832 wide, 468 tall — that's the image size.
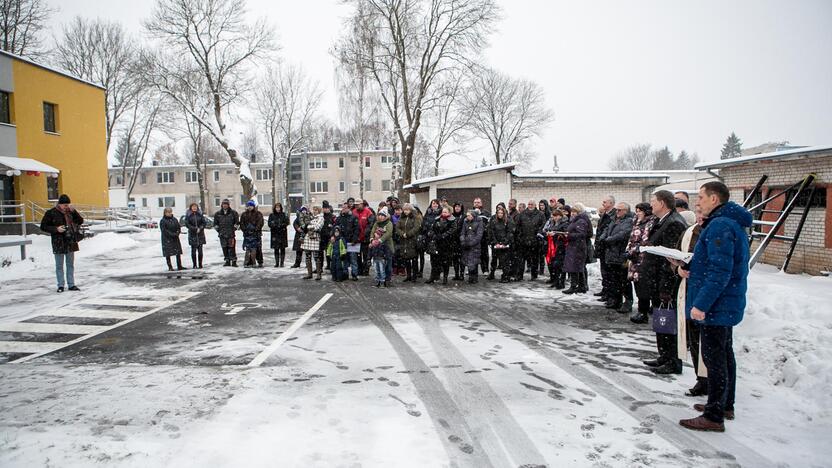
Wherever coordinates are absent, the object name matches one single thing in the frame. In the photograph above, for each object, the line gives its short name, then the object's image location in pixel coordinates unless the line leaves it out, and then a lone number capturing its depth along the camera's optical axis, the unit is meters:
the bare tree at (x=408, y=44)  24.44
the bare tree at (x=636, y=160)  90.56
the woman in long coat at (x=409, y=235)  11.15
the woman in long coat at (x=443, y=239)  10.99
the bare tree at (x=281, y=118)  41.72
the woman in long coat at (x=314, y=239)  11.34
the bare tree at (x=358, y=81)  24.84
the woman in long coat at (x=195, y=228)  12.89
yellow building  20.78
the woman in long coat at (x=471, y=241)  10.95
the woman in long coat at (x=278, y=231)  13.84
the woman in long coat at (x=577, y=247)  9.48
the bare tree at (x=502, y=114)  46.84
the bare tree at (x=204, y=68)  26.47
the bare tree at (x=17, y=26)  26.62
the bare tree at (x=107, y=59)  34.16
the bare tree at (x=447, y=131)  42.74
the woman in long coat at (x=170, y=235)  12.38
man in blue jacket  3.58
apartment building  60.12
